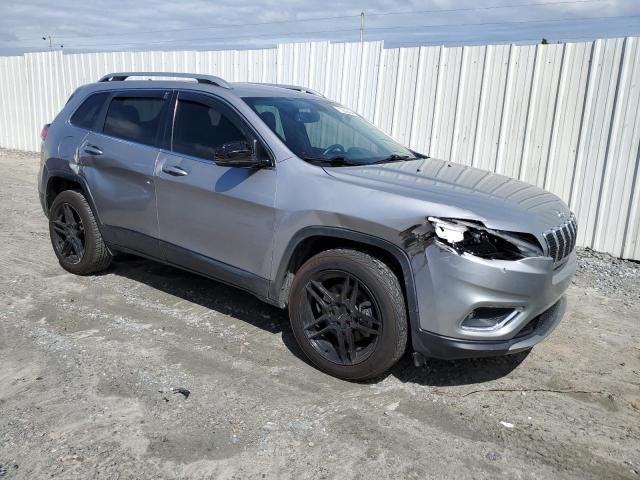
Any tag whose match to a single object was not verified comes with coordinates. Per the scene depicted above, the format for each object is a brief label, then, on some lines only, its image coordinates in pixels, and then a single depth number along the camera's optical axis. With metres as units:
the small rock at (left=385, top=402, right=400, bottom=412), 3.48
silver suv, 3.29
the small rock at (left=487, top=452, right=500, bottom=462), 3.00
